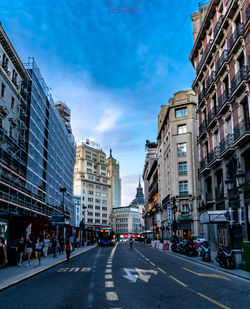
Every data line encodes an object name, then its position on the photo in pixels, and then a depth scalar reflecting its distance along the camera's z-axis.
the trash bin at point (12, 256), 18.88
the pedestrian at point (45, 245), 26.38
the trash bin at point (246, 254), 15.03
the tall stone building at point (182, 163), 54.56
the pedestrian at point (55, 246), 26.49
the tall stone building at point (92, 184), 142.50
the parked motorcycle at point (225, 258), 16.50
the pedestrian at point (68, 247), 23.07
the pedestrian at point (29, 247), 19.08
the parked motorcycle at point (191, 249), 26.56
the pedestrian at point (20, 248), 18.53
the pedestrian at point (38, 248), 19.52
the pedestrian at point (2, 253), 15.34
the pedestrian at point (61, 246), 31.67
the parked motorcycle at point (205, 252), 21.09
